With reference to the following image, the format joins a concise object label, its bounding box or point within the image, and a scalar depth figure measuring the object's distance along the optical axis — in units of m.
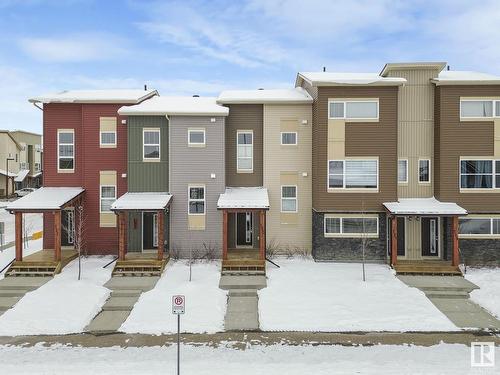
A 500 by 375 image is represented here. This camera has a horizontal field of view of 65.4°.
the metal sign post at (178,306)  9.13
